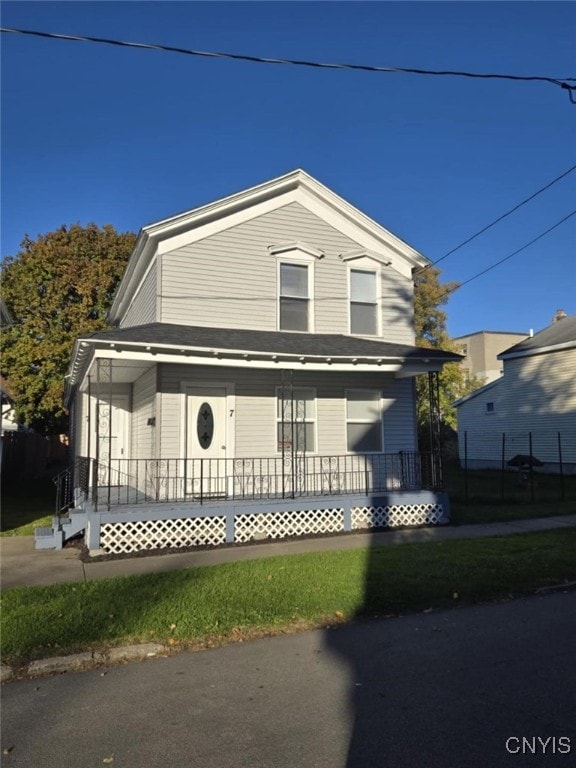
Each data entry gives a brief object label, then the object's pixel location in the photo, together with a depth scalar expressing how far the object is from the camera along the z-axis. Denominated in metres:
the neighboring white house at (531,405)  23.53
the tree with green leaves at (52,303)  24.42
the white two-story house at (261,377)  10.92
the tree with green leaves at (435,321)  34.84
